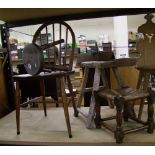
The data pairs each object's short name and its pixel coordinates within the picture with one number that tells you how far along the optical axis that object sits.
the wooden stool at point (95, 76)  1.71
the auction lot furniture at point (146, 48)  1.75
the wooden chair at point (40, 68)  1.55
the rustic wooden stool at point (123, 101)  1.42
